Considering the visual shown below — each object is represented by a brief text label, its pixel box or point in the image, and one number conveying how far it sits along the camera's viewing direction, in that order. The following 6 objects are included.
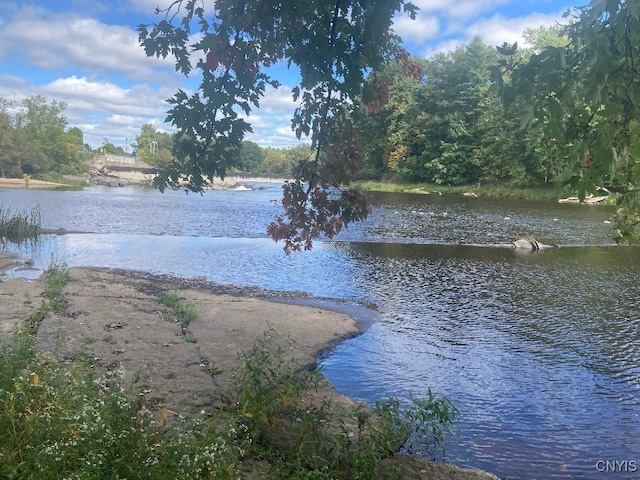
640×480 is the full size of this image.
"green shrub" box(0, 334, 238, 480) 3.63
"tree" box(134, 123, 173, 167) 166.50
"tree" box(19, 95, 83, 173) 88.06
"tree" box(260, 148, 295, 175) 167.88
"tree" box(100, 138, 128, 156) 158.75
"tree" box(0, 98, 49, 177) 72.75
